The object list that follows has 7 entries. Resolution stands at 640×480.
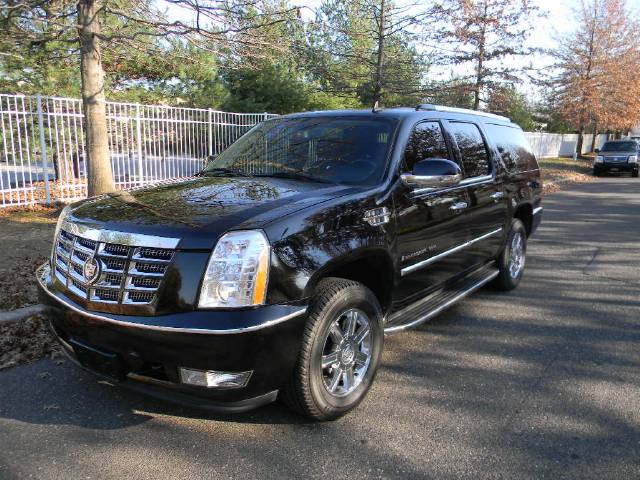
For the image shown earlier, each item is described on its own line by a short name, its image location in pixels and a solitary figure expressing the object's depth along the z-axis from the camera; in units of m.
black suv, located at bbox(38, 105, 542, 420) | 2.57
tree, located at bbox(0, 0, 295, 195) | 7.81
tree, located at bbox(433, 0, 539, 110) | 20.95
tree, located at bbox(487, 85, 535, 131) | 22.39
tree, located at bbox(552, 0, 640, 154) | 31.00
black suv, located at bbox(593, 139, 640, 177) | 23.89
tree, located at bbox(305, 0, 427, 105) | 15.05
